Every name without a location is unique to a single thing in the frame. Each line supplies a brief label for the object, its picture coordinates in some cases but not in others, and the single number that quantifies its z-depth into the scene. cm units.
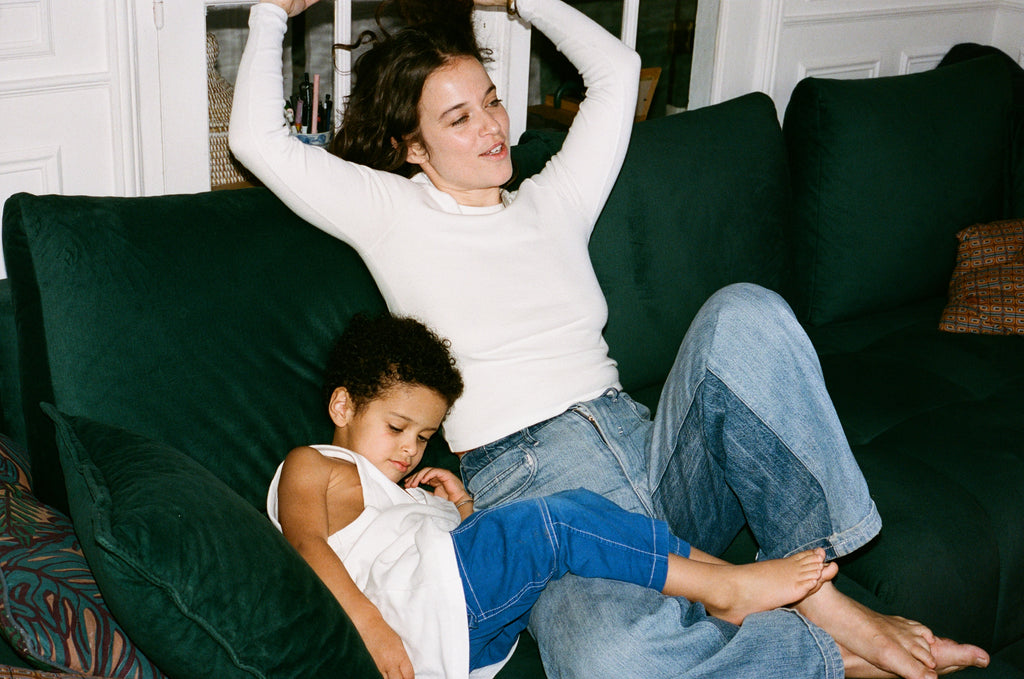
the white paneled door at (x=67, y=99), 158
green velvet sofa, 101
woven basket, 188
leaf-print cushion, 102
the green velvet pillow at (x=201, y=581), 95
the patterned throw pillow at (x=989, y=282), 228
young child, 125
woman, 132
